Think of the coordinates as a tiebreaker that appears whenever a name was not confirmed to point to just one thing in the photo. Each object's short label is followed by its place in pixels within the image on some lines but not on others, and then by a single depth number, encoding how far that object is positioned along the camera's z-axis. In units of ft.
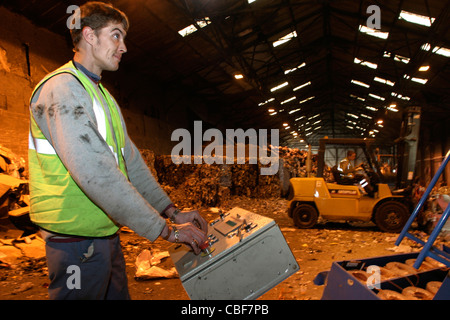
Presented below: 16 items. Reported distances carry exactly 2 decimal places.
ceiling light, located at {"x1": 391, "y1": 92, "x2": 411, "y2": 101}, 48.84
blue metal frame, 5.62
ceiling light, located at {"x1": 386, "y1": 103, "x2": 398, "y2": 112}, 58.21
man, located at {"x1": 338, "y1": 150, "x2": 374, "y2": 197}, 21.63
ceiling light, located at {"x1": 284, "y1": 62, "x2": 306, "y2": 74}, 52.10
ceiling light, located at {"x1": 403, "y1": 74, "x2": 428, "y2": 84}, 43.70
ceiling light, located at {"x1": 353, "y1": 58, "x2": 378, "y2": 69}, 47.34
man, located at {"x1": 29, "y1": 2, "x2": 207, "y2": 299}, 3.31
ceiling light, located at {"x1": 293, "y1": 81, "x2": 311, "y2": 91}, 63.36
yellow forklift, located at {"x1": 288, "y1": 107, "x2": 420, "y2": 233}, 21.09
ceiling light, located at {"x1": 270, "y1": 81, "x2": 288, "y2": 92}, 57.98
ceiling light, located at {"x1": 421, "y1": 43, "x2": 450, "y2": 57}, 31.35
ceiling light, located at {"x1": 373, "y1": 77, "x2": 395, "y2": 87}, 51.52
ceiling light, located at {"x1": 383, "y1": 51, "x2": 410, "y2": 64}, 39.28
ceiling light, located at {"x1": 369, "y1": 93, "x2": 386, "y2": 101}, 63.02
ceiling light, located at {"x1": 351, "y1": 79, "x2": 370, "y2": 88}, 58.83
